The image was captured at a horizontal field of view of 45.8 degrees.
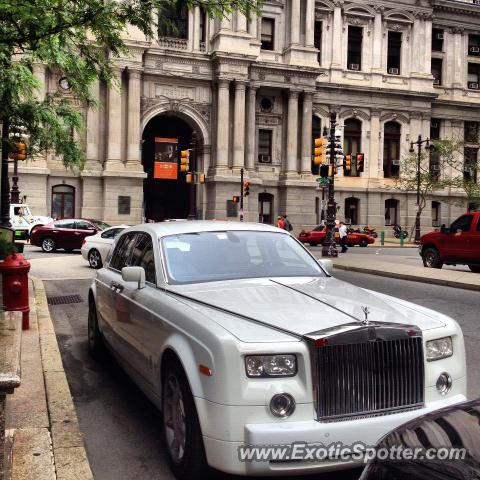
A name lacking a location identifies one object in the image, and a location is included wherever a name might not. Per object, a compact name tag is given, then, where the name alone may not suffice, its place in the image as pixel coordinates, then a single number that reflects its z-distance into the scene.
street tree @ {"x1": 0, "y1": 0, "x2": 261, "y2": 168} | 5.81
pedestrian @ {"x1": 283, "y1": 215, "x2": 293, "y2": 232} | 39.45
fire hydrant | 8.02
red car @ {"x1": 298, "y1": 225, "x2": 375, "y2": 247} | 38.41
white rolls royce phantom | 3.28
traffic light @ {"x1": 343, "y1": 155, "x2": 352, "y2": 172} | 29.00
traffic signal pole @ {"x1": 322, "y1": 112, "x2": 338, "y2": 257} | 25.62
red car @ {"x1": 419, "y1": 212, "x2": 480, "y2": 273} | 17.62
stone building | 42.97
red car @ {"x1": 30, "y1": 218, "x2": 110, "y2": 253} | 25.36
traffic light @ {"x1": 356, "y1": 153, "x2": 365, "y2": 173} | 30.61
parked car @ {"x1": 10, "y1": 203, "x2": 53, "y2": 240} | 30.76
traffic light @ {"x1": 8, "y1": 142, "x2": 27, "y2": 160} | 14.01
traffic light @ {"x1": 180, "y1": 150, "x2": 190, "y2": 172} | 35.40
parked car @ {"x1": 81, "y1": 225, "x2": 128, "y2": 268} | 18.14
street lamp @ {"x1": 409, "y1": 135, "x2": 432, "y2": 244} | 44.06
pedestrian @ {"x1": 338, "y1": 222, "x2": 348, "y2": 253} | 31.02
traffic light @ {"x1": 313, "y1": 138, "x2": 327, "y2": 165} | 24.41
